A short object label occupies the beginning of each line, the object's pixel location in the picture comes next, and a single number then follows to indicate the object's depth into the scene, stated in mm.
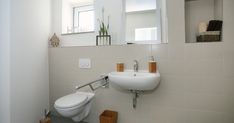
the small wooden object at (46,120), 1684
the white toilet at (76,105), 1342
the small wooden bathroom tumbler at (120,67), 1570
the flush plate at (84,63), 1782
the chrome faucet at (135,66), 1538
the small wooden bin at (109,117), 1486
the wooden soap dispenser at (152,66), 1416
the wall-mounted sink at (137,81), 1232
